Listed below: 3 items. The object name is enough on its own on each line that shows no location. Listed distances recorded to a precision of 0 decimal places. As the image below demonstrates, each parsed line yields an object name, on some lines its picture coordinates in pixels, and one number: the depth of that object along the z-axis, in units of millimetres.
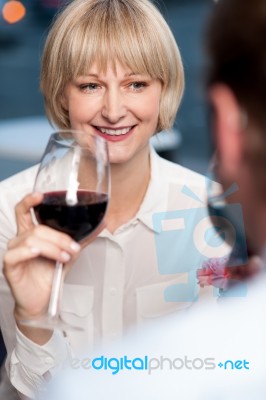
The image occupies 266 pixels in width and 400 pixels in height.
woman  1445
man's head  990
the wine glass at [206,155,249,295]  1269
